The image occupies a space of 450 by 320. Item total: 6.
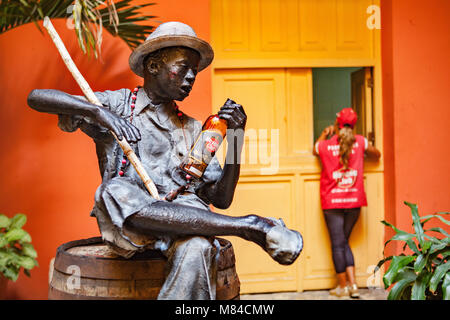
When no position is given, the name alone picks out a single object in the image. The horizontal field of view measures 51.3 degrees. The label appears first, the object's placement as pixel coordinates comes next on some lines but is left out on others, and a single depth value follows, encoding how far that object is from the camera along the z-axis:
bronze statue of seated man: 1.55
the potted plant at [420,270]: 2.62
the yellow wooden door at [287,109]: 3.93
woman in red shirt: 3.83
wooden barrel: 1.64
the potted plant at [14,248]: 2.95
